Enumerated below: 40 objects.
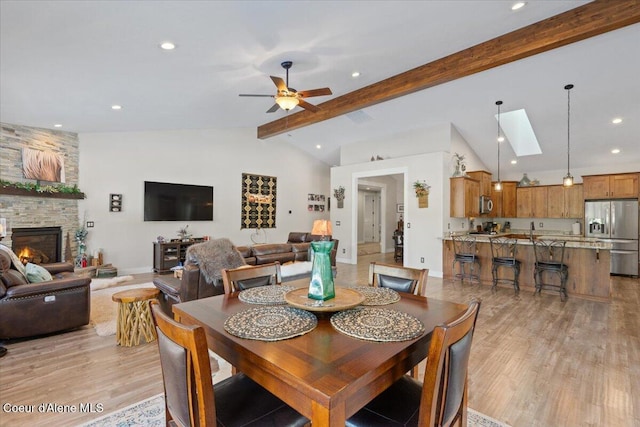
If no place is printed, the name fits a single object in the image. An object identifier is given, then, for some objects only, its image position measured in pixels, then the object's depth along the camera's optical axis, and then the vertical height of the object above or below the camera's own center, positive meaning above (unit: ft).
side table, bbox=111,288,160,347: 9.95 -3.35
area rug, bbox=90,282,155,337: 11.31 -4.11
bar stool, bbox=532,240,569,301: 16.20 -2.37
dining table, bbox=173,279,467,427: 3.09 -1.67
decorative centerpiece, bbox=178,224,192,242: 23.65 -1.36
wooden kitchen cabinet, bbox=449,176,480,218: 21.57 +1.51
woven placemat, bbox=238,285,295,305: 5.69 -1.55
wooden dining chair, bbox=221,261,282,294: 6.93 -1.44
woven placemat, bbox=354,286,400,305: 5.66 -1.53
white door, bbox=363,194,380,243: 40.63 -0.10
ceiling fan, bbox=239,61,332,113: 12.34 +4.99
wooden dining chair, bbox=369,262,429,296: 6.75 -1.40
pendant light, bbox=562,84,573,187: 16.35 +6.20
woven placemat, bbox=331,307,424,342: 4.18 -1.58
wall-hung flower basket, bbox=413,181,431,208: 22.31 +1.84
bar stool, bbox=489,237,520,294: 17.58 -2.33
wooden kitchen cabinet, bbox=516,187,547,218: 26.13 +1.39
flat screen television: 22.49 +1.11
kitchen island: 15.56 -2.64
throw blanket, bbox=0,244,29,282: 10.99 -1.75
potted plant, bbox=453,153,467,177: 22.66 +3.87
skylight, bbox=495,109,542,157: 21.29 +6.32
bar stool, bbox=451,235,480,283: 19.01 -2.29
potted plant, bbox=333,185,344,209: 28.53 +2.06
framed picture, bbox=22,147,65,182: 17.39 +2.95
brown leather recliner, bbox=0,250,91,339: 9.75 -2.93
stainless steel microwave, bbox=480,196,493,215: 24.14 +1.06
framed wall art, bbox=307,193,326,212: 33.37 +1.64
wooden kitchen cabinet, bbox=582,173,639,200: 21.45 +2.33
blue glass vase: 5.24 -0.98
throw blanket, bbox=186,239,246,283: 11.05 -1.52
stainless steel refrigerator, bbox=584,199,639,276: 21.16 -0.78
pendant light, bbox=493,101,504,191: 18.72 +2.17
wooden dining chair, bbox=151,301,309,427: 3.52 -2.30
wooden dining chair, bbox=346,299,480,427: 3.45 -2.22
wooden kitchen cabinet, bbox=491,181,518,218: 27.35 +1.54
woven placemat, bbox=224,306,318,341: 4.20 -1.59
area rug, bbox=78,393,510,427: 6.28 -4.19
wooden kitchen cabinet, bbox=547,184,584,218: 24.56 +1.37
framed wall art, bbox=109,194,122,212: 20.95 +0.92
